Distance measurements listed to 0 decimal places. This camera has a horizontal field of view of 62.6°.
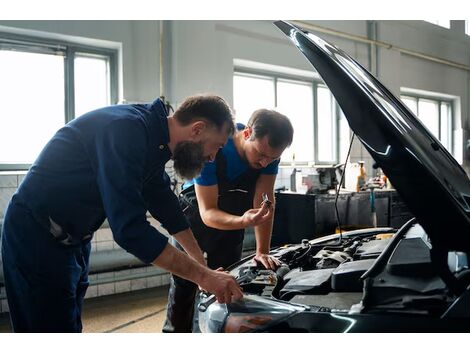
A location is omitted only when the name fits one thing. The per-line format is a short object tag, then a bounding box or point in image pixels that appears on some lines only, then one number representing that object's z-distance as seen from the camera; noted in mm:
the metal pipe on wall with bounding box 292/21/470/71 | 4647
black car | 853
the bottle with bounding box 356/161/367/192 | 4039
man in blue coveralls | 1179
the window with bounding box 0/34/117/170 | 3164
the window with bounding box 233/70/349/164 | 4543
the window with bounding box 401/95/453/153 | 6402
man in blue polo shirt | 1637
